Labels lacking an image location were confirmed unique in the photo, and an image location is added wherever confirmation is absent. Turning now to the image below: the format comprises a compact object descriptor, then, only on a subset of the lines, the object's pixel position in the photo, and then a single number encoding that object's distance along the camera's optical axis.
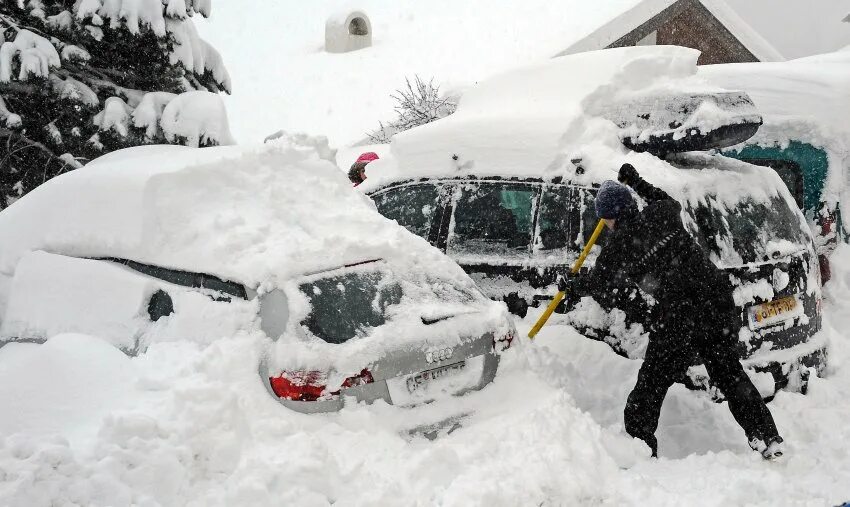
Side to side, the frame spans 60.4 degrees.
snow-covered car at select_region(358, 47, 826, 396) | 4.62
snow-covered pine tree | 8.38
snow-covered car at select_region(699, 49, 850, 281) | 7.91
